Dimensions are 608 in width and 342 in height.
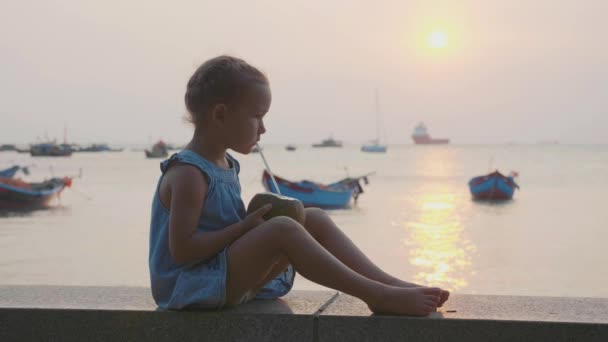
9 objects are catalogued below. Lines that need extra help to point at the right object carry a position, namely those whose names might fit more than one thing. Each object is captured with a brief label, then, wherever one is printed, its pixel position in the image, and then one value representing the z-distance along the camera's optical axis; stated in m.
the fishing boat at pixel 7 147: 136.12
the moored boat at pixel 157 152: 97.81
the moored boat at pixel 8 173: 35.78
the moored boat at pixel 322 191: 25.16
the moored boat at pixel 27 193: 26.22
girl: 2.21
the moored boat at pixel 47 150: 91.25
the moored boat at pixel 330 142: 174.75
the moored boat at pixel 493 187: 31.73
